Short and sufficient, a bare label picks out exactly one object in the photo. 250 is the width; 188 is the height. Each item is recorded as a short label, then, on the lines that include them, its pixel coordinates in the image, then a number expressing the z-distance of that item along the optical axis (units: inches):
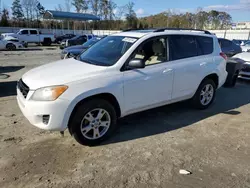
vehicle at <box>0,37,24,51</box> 813.3
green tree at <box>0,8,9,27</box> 1688.4
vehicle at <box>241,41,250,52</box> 615.3
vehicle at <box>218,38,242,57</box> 455.1
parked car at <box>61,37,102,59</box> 404.0
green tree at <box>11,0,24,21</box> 1993.0
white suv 130.0
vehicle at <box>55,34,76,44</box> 1257.9
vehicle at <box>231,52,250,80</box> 331.0
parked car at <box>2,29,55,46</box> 1081.4
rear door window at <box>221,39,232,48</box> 459.4
